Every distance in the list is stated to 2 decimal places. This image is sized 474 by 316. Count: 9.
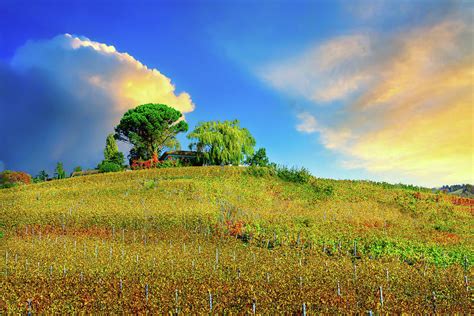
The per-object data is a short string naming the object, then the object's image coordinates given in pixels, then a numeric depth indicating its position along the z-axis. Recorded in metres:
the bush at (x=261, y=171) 51.56
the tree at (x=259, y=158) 75.31
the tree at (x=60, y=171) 76.91
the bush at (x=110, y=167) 67.00
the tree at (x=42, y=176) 77.82
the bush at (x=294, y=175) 49.94
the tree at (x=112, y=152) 74.81
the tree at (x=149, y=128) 70.69
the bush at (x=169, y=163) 65.44
